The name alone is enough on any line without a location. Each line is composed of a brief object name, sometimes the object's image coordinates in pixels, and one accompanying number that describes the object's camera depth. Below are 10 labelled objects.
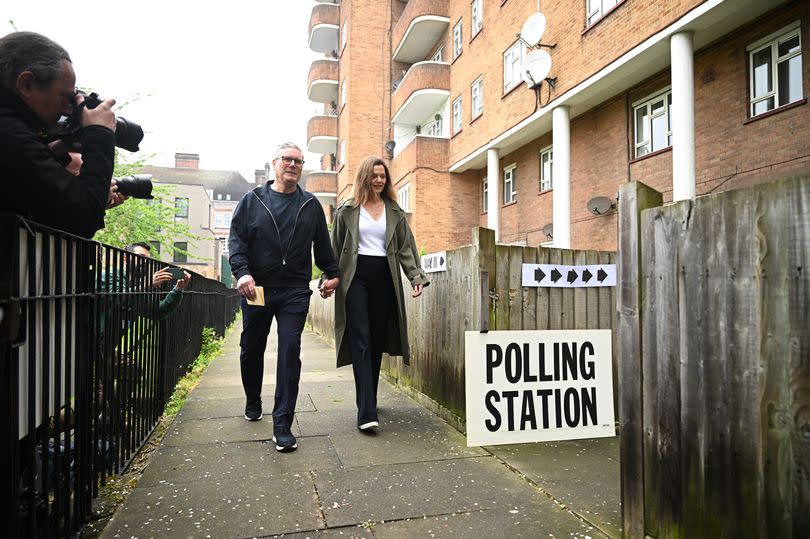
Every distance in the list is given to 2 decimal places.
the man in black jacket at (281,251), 3.99
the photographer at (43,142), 1.79
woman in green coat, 4.39
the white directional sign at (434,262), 4.73
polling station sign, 3.58
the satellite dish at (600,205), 12.93
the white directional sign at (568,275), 4.20
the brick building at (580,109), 9.29
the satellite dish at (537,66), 13.43
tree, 16.16
